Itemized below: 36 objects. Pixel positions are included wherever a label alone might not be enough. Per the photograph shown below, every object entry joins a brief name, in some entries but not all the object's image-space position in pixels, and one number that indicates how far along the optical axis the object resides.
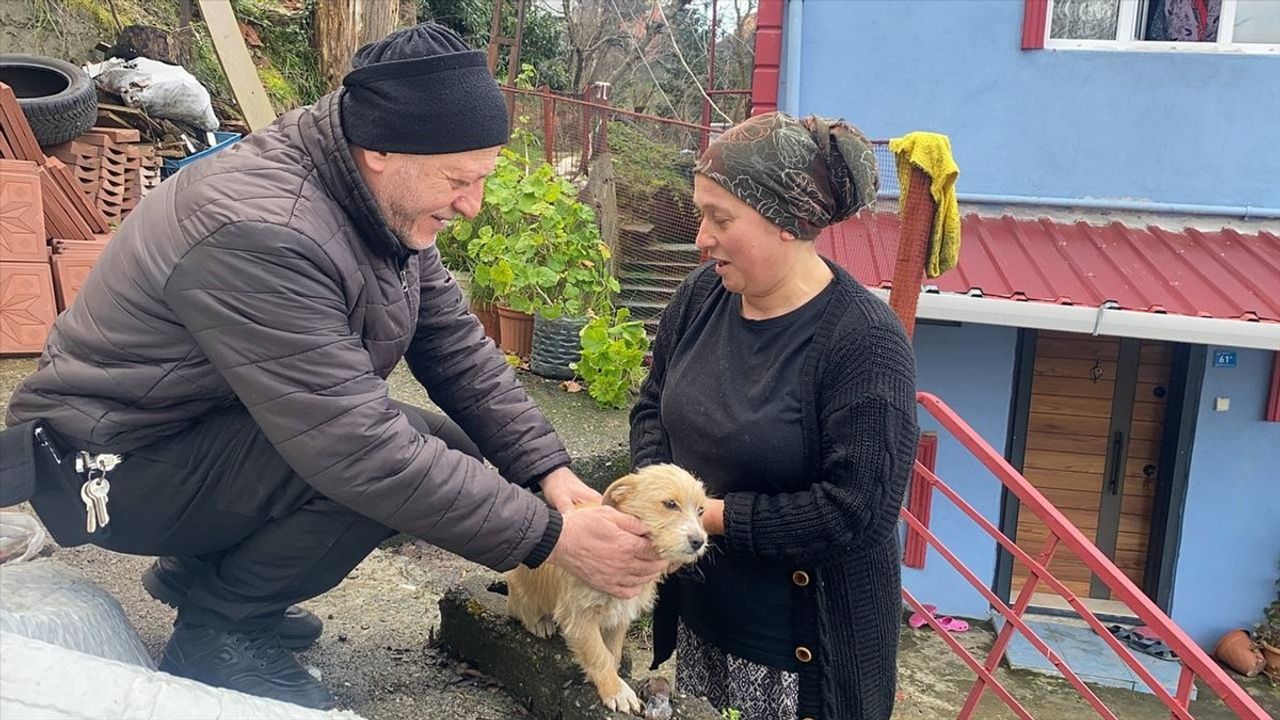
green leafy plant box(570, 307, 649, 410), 6.30
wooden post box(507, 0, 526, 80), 15.20
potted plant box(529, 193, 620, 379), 6.76
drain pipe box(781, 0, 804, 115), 7.38
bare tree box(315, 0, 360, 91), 8.53
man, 1.83
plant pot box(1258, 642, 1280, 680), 7.77
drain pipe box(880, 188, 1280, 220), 7.37
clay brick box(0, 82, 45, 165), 5.83
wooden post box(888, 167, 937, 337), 3.62
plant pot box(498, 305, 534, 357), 7.05
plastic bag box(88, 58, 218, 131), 7.92
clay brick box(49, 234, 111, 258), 5.60
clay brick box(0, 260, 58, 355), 5.25
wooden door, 8.20
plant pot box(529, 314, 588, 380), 6.77
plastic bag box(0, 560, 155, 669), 1.79
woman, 2.16
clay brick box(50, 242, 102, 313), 5.55
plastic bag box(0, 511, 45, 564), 2.15
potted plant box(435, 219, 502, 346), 7.21
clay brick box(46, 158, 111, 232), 5.89
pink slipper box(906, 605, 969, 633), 8.05
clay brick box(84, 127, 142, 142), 7.02
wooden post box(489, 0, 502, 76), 14.73
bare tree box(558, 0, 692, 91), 21.20
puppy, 2.22
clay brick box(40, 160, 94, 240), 5.70
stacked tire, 6.41
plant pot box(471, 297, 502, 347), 7.23
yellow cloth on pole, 3.51
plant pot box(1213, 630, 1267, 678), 7.75
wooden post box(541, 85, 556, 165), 11.22
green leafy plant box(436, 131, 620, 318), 6.69
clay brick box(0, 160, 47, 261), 5.24
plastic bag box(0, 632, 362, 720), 1.40
